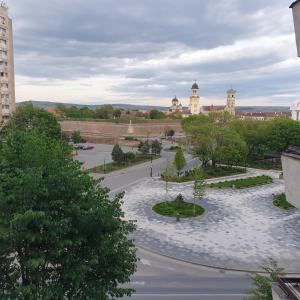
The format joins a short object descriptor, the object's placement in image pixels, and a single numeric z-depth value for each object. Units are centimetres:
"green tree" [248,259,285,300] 1031
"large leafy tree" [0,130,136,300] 880
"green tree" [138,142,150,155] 5762
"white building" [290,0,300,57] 576
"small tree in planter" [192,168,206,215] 2794
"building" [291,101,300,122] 6834
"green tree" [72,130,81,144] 7100
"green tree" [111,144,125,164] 4834
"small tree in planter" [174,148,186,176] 3922
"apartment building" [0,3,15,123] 5475
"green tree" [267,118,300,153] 4828
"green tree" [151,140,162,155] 5792
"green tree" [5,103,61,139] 5417
